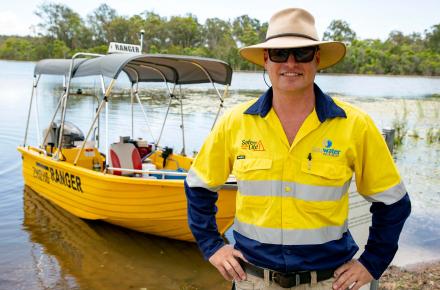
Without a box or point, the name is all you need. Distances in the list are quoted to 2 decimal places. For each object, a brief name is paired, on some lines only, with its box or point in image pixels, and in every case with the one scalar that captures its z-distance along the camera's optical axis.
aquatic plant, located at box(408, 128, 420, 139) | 15.52
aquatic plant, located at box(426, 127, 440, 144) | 14.95
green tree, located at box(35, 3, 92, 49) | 83.75
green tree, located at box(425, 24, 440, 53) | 80.76
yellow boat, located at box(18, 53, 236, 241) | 6.03
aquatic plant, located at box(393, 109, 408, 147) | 14.12
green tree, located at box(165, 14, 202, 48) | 80.25
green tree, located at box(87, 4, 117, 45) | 84.75
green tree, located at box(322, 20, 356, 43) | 93.00
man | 1.90
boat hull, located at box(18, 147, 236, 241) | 5.96
